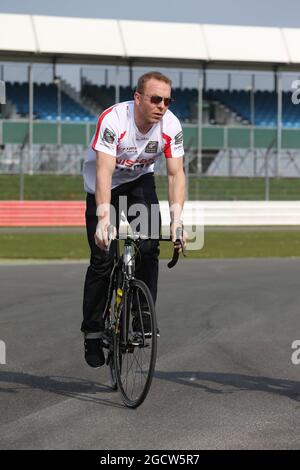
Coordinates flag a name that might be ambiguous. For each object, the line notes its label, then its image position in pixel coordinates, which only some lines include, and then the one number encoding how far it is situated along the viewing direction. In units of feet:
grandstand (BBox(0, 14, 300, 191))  208.20
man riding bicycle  28.23
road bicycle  27.54
